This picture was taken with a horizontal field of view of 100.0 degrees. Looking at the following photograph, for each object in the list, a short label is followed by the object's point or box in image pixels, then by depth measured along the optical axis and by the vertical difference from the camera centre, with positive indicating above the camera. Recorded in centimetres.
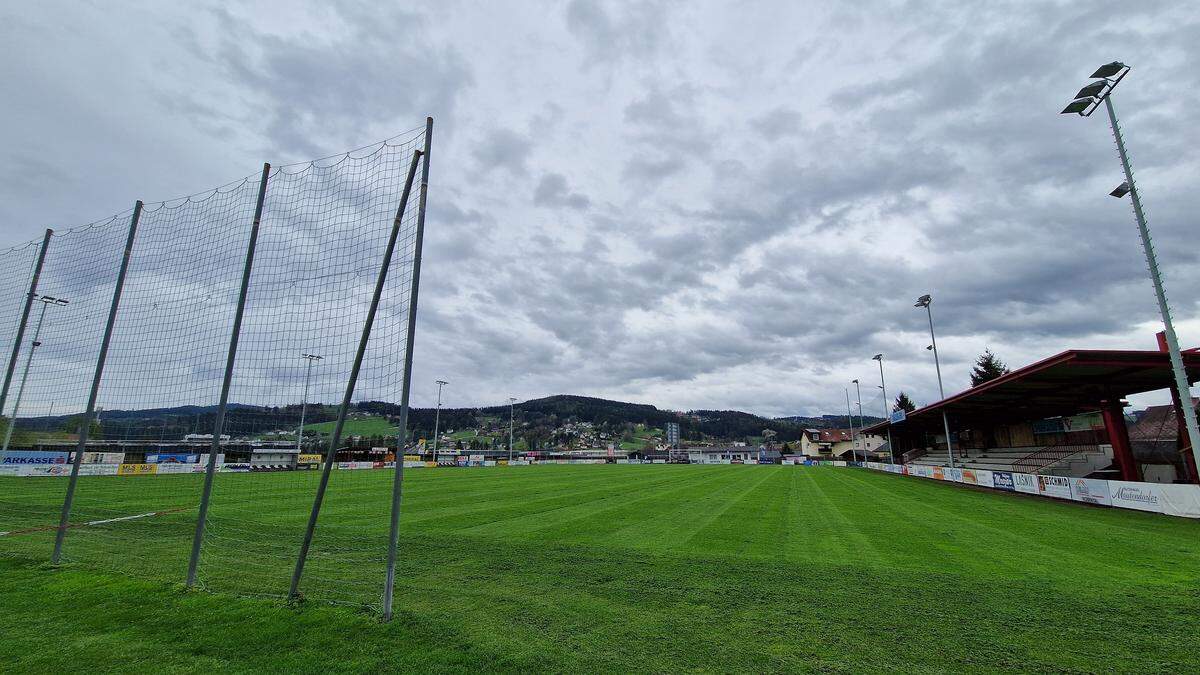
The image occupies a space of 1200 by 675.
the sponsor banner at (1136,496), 1616 -146
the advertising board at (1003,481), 2361 -145
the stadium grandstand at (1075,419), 1992 +202
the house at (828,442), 9655 +136
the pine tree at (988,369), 5676 +906
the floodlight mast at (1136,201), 1327 +675
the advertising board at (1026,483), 2186 -143
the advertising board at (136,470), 3257 -159
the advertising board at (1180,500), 1497 -146
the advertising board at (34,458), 3533 -96
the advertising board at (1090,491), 1797 -146
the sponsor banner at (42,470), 3224 -161
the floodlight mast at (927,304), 3375 +987
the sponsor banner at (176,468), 3592 -165
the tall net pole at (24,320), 888 +219
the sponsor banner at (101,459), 2883 -82
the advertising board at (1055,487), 1973 -143
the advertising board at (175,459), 3849 -111
